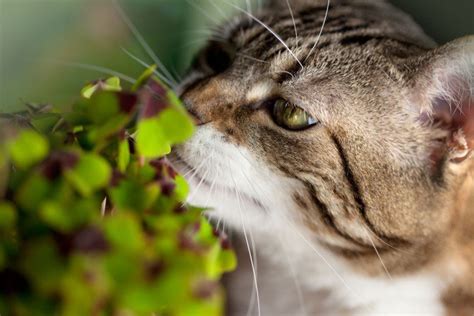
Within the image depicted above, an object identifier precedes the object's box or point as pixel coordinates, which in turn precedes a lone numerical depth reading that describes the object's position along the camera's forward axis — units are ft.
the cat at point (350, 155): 2.03
